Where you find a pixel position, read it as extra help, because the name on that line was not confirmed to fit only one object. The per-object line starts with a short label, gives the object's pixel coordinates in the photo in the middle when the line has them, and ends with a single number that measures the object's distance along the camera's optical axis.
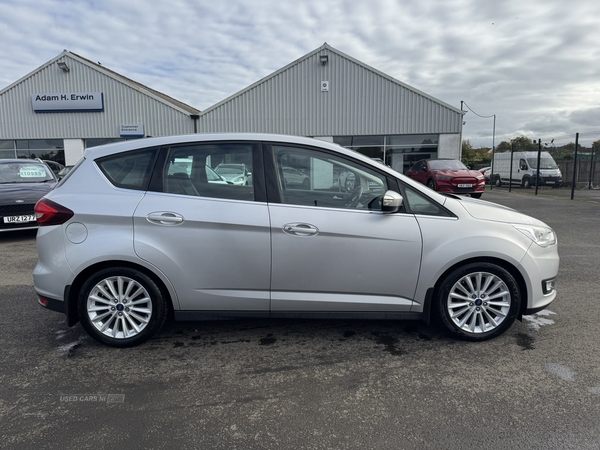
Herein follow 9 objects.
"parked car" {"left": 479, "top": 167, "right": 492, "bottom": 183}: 29.12
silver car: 3.42
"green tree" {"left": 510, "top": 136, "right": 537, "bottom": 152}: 48.02
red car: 15.30
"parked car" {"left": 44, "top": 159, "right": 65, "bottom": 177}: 16.45
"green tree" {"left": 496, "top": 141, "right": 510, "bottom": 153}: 52.21
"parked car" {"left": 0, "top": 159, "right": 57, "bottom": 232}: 8.05
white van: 24.06
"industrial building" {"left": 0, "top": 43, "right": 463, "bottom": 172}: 21.94
